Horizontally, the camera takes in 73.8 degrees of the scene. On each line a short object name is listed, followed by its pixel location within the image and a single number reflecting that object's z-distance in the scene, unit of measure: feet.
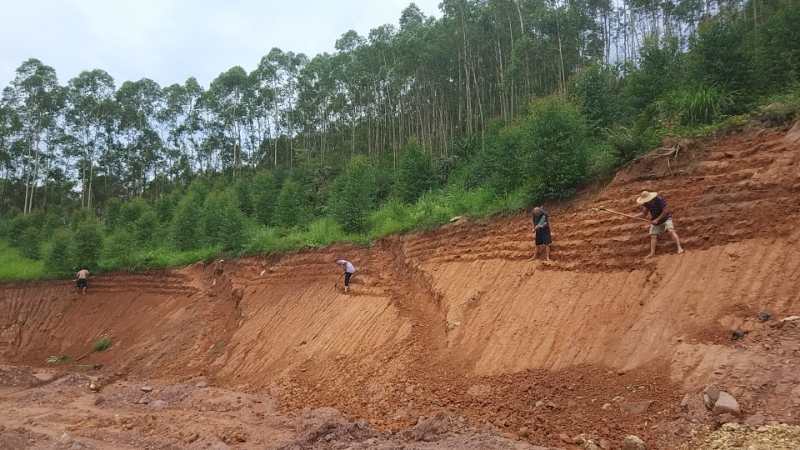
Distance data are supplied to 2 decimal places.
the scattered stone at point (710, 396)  21.72
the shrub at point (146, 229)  98.53
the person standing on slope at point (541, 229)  37.83
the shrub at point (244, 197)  98.84
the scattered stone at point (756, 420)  19.99
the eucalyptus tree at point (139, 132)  153.17
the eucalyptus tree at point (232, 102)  140.26
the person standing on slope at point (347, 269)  50.14
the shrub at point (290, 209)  78.38
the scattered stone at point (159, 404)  42.25
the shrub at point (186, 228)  82.86
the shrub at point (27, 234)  107.55
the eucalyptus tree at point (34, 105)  138.10
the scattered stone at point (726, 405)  20.89
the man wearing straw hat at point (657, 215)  31.73
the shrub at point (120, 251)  81.30
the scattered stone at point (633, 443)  21.36
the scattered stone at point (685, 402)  22.54
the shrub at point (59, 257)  85.15
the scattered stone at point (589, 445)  22.56
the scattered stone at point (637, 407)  23.77
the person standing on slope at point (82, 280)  79.00
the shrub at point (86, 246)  84.48
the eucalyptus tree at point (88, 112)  146.10
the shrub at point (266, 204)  86.84
